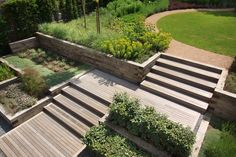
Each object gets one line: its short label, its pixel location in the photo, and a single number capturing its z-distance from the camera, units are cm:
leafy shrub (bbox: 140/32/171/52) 984
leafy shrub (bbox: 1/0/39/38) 1180
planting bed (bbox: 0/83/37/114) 843
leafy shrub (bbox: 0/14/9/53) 1180
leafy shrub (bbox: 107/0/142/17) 1512
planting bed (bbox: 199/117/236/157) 580
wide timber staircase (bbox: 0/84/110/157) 719
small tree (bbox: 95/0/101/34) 1132
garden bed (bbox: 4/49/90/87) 997
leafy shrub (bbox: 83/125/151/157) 595
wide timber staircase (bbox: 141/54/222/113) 772
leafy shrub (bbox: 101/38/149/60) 914
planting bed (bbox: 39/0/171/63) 933
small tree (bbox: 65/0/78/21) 1480
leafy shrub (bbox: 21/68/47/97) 895
